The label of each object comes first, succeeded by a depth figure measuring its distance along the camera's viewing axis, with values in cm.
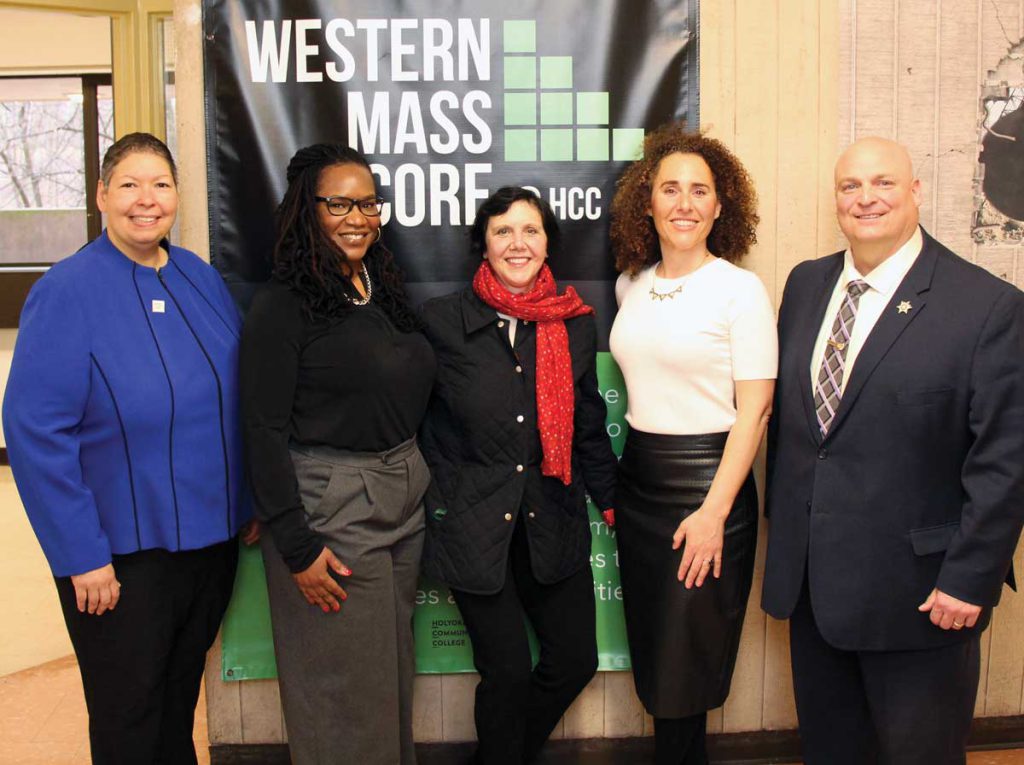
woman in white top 195
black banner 231
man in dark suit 168
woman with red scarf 201
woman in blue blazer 166
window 598
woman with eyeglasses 181
